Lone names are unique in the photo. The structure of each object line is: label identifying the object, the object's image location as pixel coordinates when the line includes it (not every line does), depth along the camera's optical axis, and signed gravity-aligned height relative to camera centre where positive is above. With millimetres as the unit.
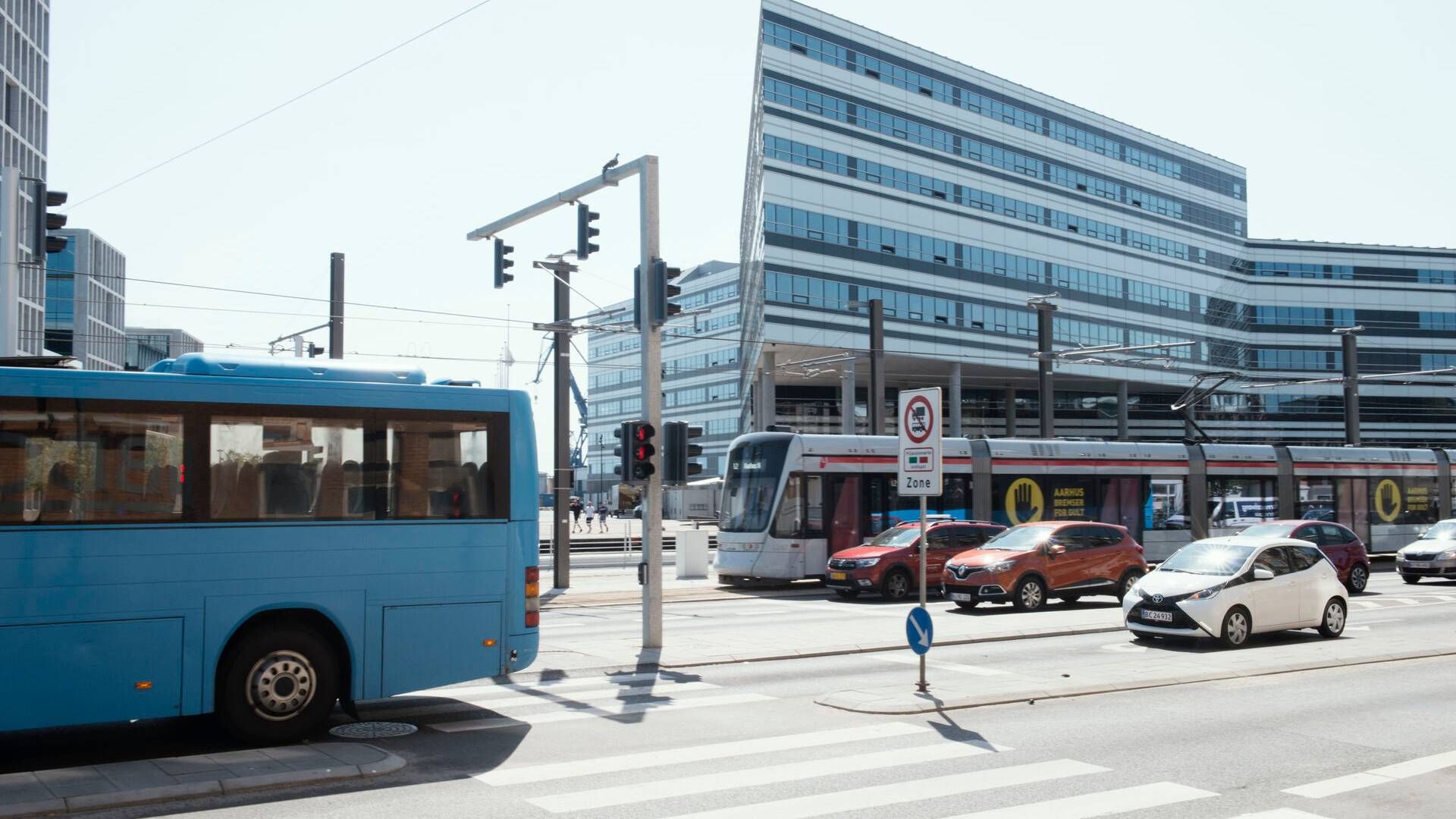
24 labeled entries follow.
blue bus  8469 -462
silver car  28000 -1813
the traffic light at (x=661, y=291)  16094 +2542
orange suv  21156 -1558
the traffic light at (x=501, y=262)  19594 +3586
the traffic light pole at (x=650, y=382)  15586 +1306
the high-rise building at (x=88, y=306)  86875 +13435
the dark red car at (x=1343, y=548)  25078 -1449
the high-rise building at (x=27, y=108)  66938 +21741
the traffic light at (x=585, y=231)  18422 +3849
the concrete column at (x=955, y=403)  61000 +3964
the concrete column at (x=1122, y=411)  71375 +4106
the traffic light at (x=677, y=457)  16219 +324
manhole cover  9789 -2070
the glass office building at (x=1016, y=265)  55594 +12606
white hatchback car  15828 -1526
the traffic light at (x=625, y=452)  15570 +374
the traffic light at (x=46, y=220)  15820 +3438
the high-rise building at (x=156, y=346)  108750 +12715
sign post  11641 +274
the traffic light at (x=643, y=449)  15633 +410
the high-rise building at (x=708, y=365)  100812 +9980
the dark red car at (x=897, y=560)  23875 -1587
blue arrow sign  11547 -1454
